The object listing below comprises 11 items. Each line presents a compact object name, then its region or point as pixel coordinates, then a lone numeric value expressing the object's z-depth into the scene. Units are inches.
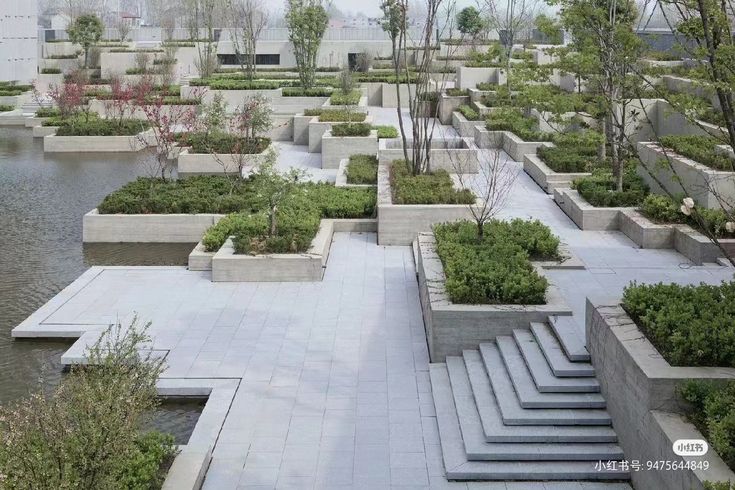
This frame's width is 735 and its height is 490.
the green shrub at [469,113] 932.6
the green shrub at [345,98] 952.4
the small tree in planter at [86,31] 1499.8
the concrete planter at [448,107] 1053.2
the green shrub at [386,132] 794.8
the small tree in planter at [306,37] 1154.0
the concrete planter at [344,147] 749.9
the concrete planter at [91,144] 890.1
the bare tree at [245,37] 1395.2
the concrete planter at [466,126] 903.1
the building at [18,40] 1446.9
